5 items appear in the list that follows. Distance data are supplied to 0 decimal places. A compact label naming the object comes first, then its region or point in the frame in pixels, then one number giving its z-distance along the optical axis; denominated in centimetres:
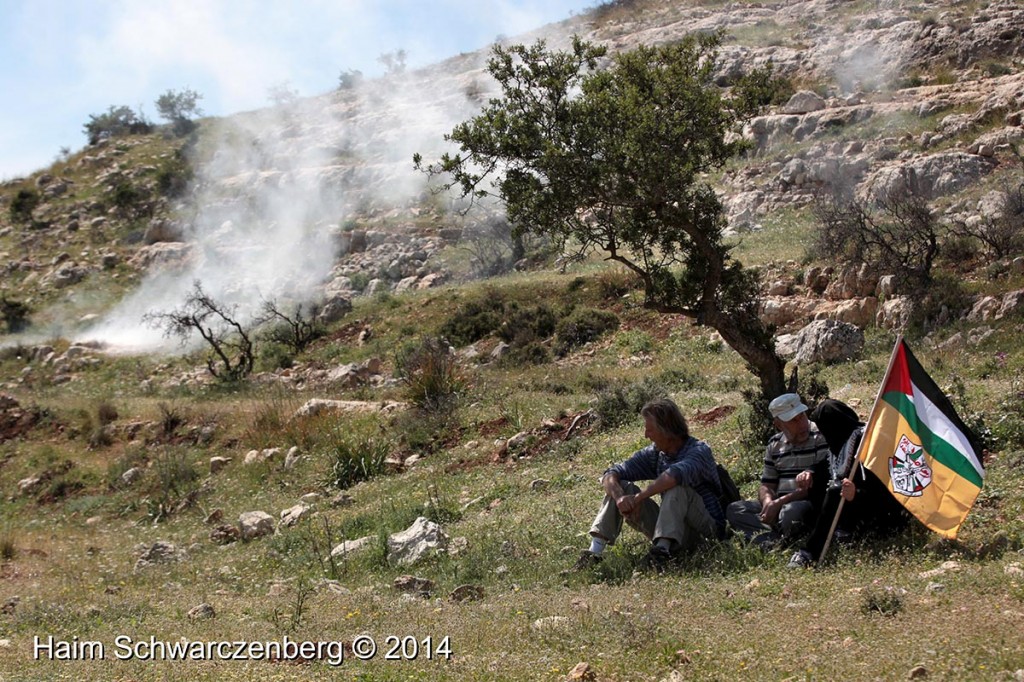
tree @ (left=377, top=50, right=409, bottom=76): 5856
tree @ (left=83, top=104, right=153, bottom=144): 5478
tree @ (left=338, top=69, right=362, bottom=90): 5774
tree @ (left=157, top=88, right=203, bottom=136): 5458
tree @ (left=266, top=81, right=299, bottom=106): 5641
